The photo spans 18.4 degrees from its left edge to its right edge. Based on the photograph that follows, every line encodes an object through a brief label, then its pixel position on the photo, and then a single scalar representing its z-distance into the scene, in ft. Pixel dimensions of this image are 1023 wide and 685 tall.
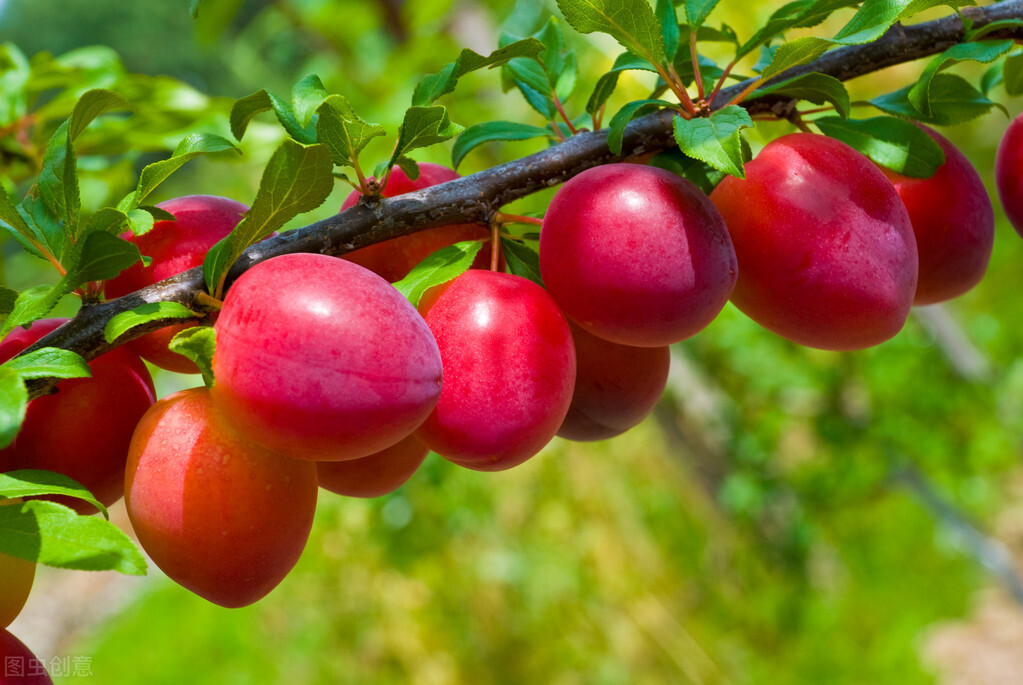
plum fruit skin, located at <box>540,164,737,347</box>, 2.12
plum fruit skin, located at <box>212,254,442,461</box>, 2.03
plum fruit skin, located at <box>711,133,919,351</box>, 2.15
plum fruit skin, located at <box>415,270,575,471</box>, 2.12
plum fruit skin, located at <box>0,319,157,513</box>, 2.11
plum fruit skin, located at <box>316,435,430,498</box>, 2.18
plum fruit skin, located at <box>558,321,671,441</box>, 2.23
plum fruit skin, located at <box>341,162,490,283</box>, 2.22
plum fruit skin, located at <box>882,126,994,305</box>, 2.23
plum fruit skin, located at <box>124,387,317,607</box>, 2.08
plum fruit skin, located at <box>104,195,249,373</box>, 2.16
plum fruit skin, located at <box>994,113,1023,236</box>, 2.26
